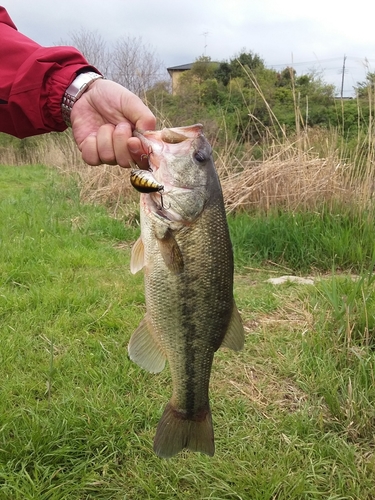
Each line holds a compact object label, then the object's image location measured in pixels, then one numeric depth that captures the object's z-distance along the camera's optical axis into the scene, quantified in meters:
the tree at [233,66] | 18.22
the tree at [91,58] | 18.86
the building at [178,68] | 33.36
